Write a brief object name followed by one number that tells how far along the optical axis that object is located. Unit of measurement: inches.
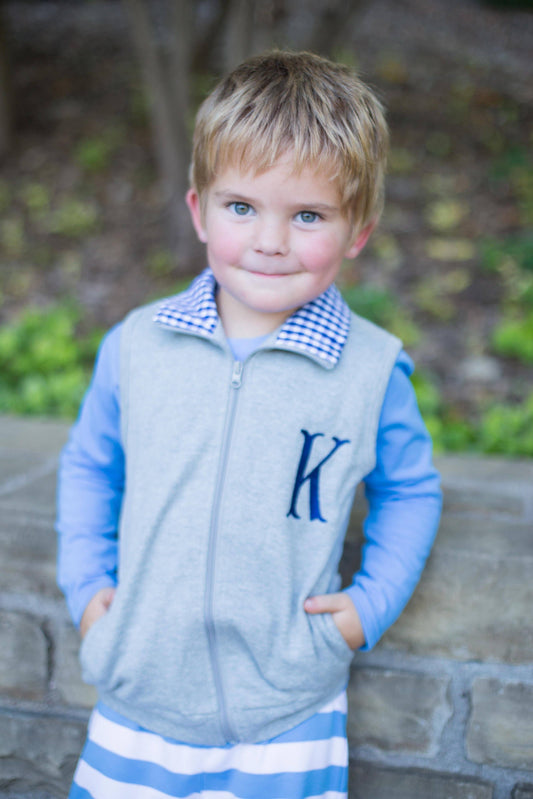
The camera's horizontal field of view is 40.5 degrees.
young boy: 48.4
